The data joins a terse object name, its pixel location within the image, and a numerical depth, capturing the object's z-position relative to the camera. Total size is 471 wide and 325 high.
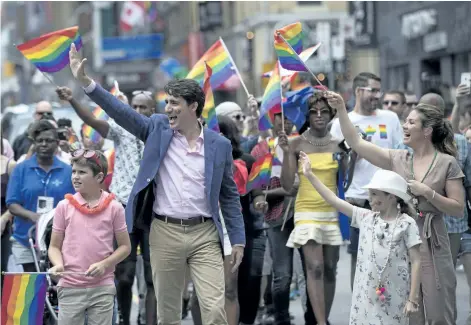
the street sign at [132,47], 63.66
